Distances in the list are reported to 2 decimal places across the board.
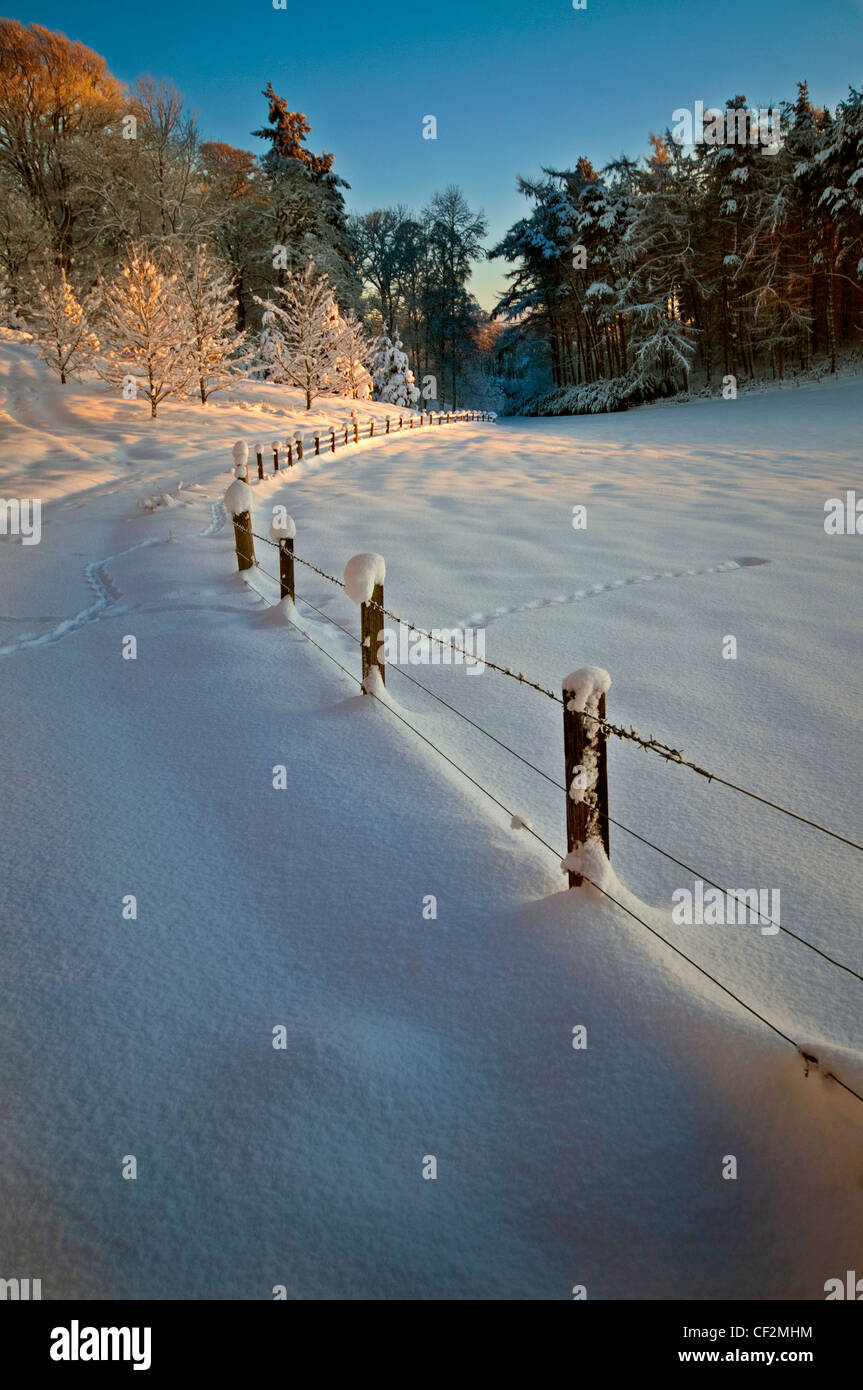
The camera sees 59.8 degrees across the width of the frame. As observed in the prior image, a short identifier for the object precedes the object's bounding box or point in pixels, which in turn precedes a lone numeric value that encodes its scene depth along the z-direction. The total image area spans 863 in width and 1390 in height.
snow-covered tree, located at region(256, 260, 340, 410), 29.15
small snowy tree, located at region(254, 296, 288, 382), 30.26
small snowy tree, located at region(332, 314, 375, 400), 32.03
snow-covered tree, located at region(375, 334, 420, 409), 42.78
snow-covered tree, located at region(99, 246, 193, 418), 23.20
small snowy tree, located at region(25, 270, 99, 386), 24.77
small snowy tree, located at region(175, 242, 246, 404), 27.23
